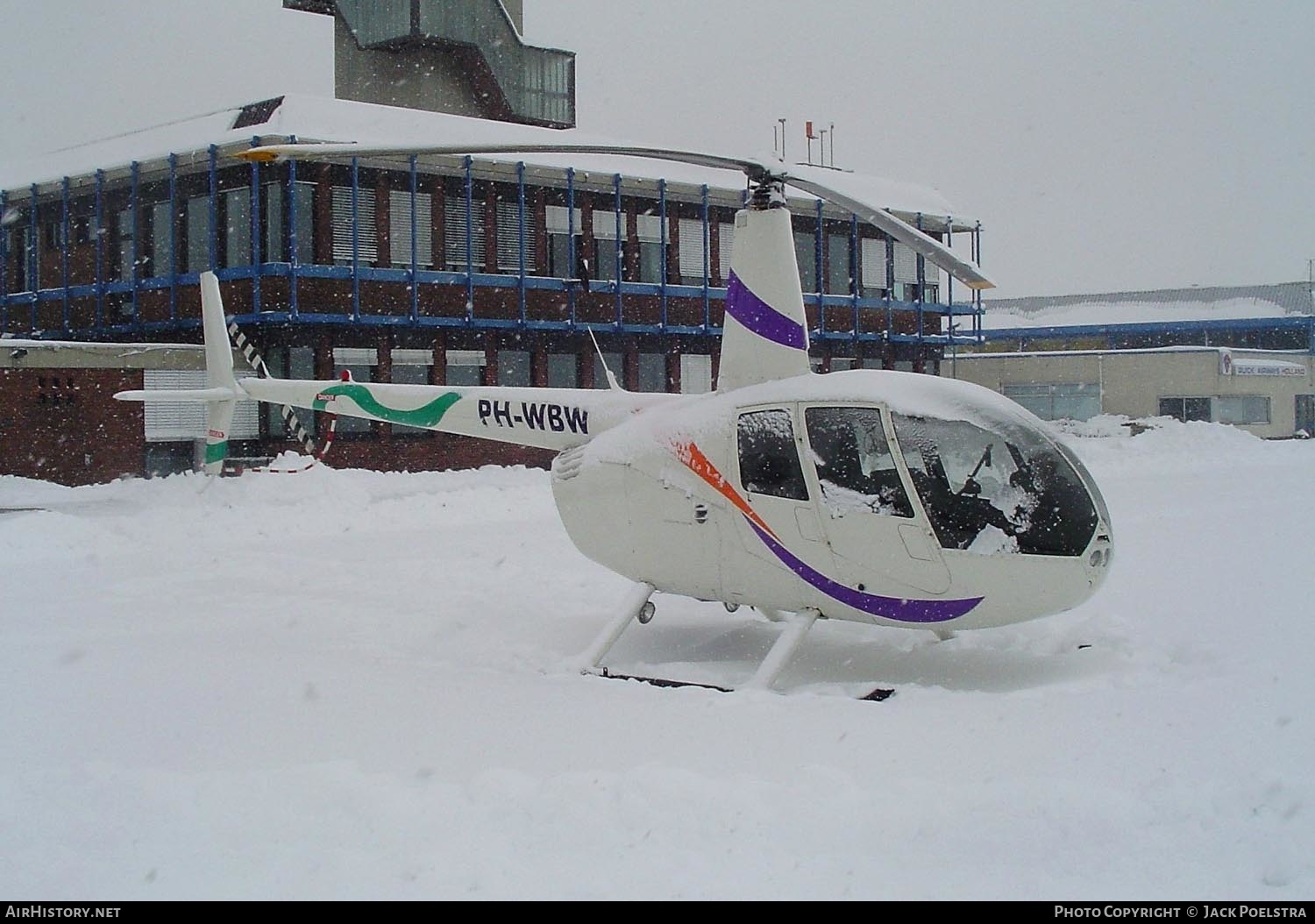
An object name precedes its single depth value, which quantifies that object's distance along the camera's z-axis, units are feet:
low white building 146.20
